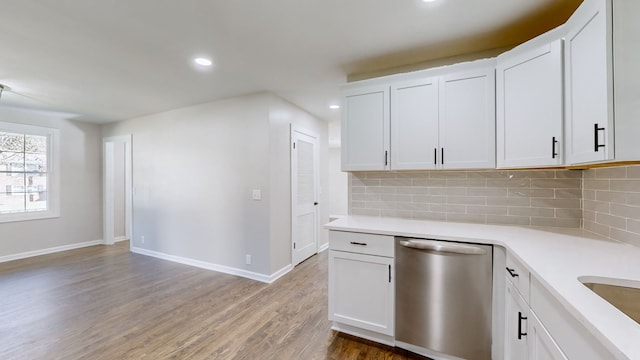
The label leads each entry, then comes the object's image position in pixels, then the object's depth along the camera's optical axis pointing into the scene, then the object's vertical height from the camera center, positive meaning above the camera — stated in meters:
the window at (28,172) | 4.21 +0.13
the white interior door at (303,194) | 3.85 -0.24
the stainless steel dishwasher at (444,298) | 1.69 -0.81
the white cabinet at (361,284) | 1.97 -0.82
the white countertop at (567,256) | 0.72 -0.39
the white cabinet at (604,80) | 1.13 +0.47
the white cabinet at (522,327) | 1.07 -0.69
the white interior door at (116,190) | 4.87 -0.21
